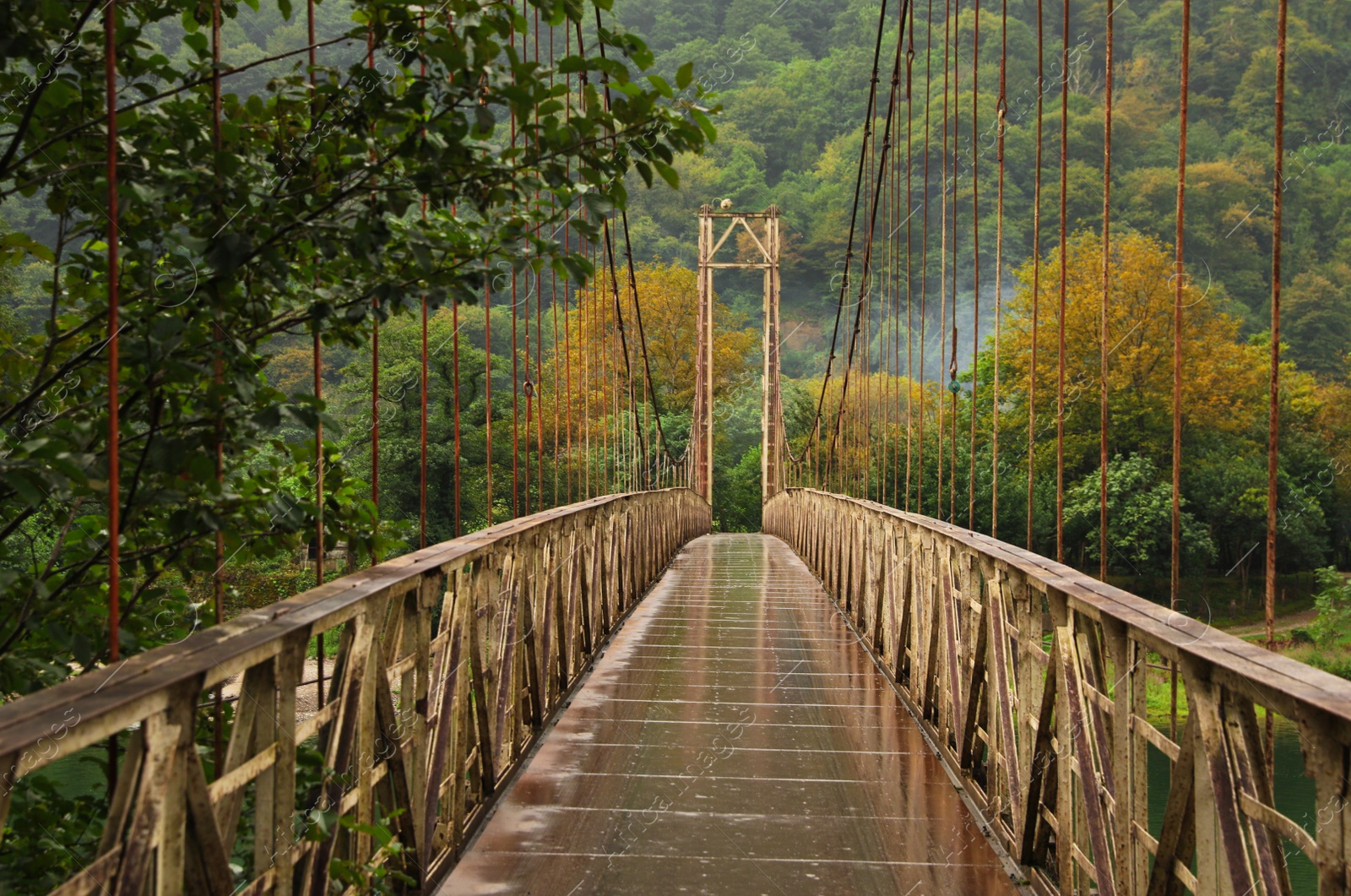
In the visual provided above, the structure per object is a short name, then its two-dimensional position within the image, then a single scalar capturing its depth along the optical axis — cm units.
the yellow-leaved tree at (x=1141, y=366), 1922
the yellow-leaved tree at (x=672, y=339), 2866
